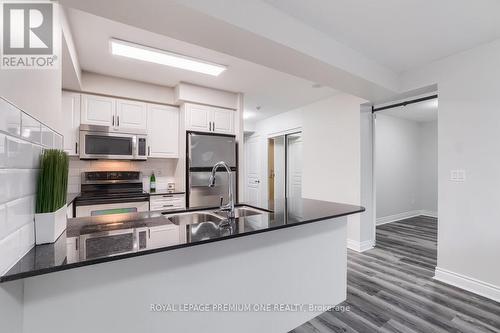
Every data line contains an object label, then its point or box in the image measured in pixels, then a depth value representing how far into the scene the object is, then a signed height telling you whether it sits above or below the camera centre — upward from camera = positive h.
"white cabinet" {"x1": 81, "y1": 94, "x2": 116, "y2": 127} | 3.16 +0.79
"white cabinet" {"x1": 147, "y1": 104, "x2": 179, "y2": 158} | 3.61 +0.58
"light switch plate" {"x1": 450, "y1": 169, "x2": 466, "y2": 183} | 2.51 -0.08
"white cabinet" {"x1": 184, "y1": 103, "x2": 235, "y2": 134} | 3.62 +0.78
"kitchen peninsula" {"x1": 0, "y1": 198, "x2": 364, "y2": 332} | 0.97 -0.56
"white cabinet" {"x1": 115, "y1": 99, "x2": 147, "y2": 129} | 3.37 +0.79
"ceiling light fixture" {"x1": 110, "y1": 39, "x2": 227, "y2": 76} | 2.40 +1.24
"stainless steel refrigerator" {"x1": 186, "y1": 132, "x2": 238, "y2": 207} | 3.59 +0.05
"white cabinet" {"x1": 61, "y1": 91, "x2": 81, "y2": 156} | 3.02 +0.62
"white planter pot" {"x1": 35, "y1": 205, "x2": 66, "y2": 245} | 1.00 -0.26
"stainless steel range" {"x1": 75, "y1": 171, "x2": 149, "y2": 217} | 2.88 -0.37
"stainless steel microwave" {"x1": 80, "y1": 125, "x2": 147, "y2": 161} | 3.10 +0.33
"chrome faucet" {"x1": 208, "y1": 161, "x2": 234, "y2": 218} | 1.65 -0.25
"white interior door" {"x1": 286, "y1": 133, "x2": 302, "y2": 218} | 5.73 +0.06
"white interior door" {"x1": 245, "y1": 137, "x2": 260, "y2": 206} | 6.59 -0.04
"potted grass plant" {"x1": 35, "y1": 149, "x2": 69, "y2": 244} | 0.99 -0.11
